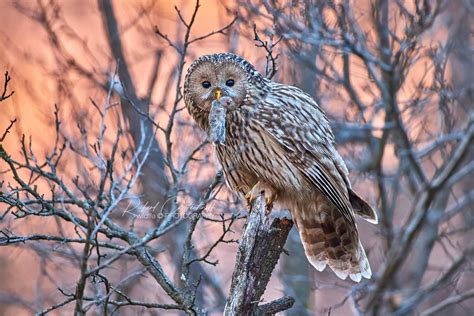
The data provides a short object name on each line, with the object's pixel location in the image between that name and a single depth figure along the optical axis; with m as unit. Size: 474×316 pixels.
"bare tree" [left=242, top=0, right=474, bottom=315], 13.17
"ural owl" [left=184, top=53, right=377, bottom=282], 11.75
